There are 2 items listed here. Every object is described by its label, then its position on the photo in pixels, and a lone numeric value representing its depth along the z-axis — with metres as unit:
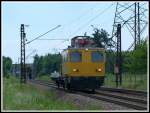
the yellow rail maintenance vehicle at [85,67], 33.25
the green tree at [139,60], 46.03
